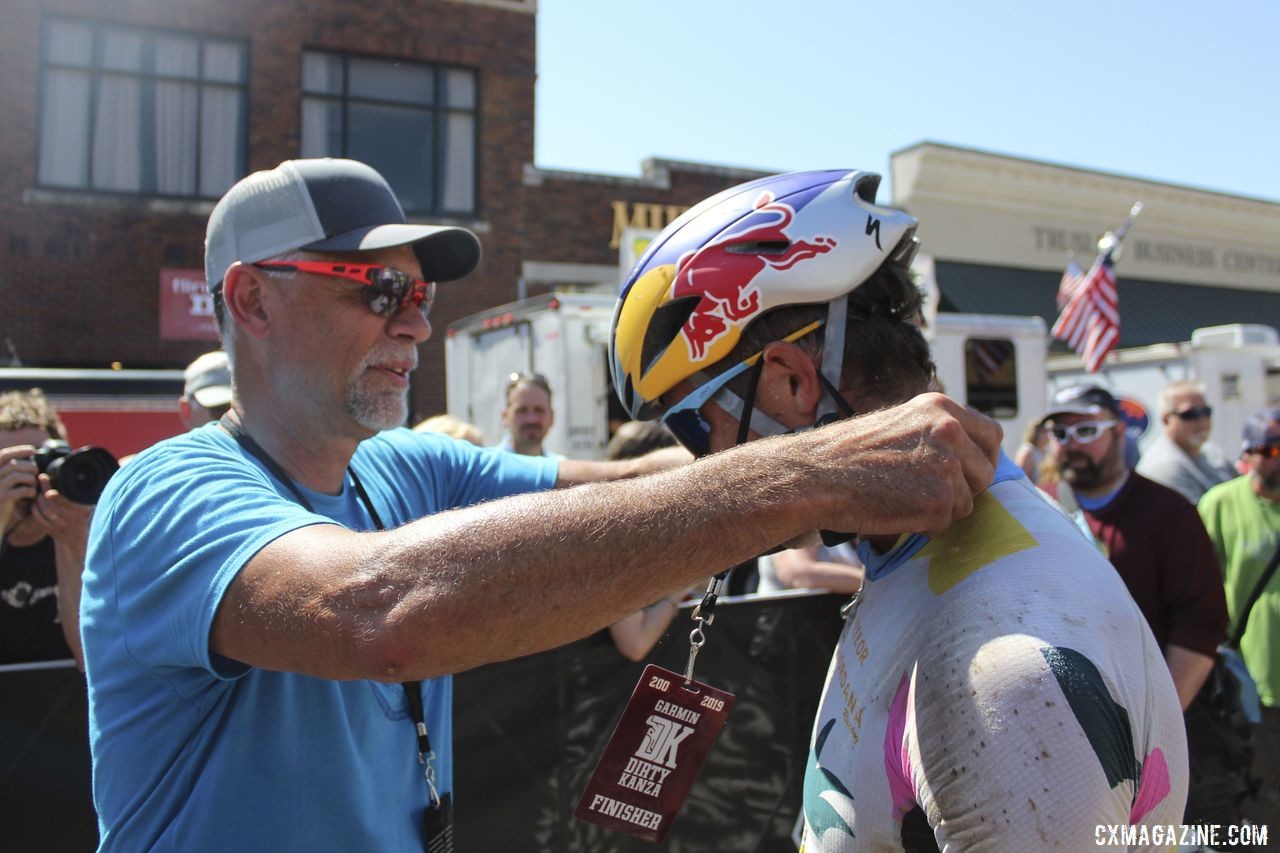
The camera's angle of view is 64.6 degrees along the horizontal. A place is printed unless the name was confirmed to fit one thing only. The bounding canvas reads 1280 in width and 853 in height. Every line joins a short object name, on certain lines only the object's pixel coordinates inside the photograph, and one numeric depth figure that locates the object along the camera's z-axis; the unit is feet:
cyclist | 3.98
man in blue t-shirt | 4.18
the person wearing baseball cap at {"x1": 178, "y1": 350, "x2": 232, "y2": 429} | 16.08
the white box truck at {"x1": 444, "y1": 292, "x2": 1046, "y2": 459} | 29.71
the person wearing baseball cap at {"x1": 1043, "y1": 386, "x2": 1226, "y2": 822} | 12.85
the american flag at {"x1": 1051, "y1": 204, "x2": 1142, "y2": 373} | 43.57
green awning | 68.90
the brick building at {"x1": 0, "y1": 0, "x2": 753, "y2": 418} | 48.14
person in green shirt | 15.23
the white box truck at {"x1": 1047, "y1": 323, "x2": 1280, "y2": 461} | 43.29
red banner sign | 49.19
